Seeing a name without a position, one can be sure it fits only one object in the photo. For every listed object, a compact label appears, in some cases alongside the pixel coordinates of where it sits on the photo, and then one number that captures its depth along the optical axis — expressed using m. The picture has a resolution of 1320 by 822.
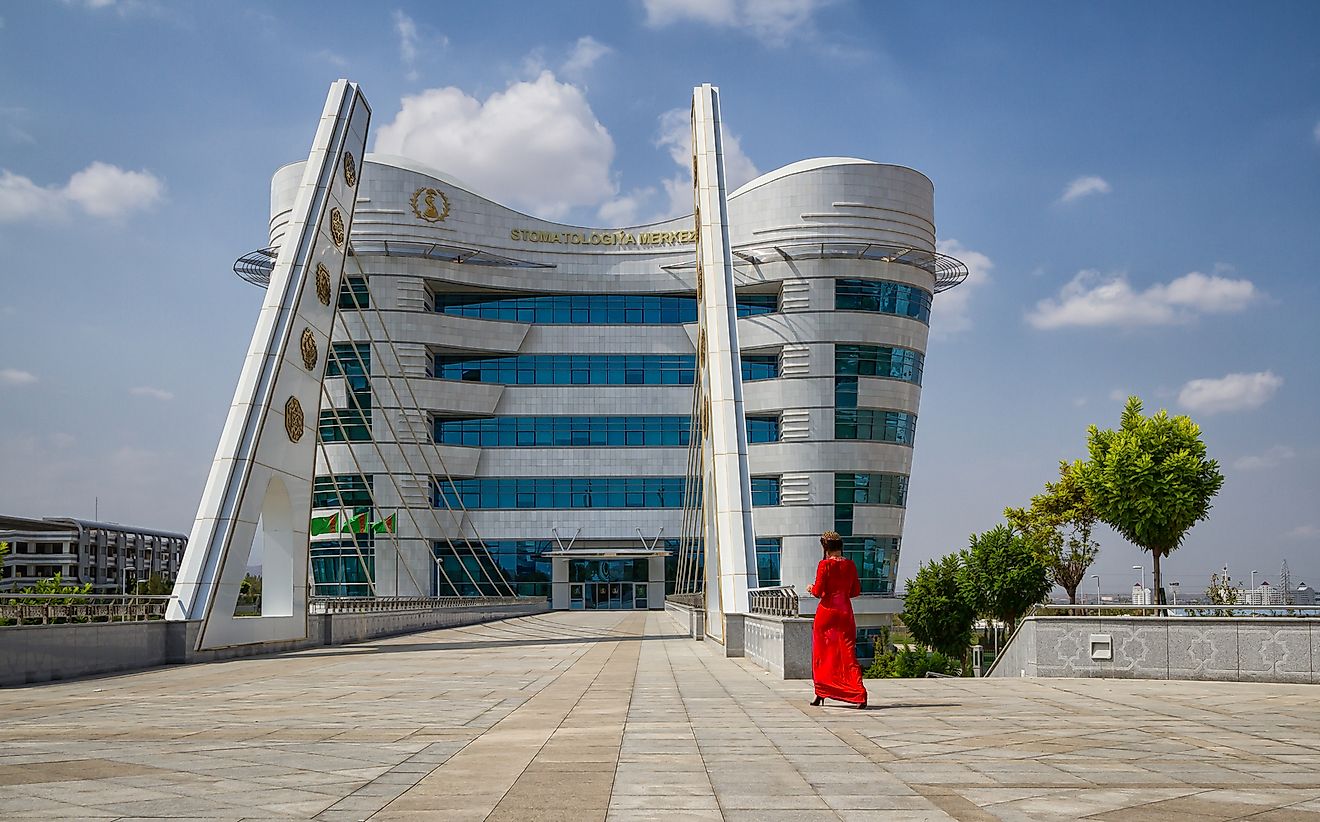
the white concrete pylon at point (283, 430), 26.92
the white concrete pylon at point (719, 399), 28.22
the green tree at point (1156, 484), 40.31
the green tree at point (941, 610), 56.84
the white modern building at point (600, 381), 72.56
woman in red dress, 13.13
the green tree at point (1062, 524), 62.47
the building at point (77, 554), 122.00
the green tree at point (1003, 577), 56.09
